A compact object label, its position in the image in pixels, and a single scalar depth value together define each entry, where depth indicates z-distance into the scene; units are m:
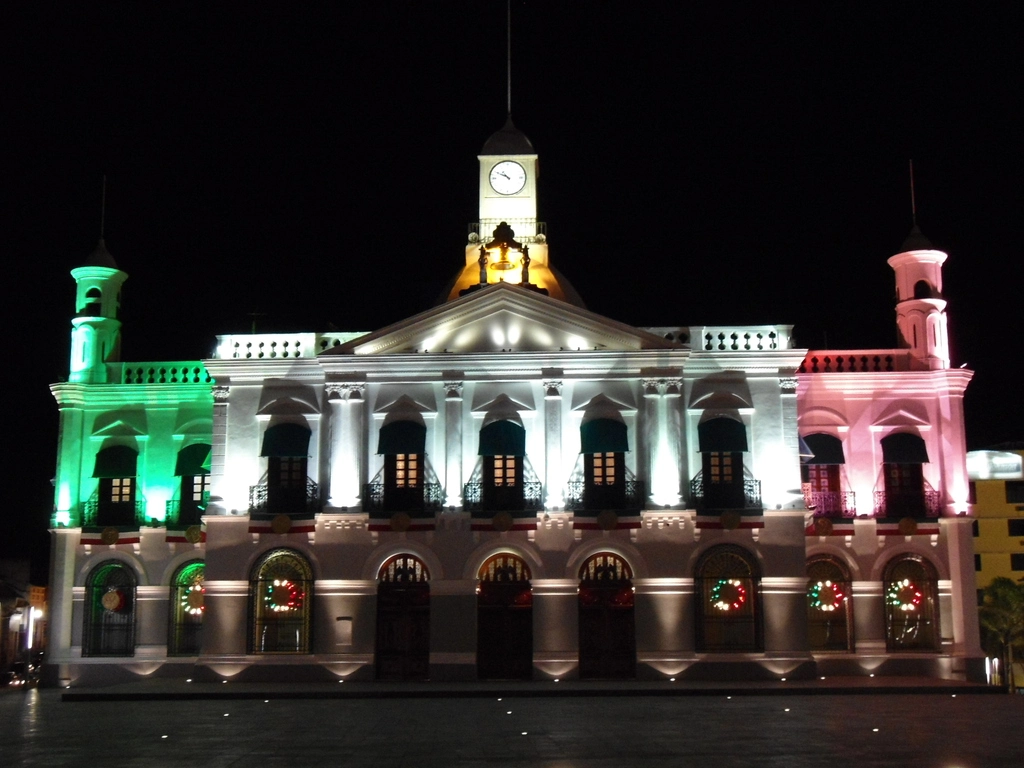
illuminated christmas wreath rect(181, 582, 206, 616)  34.75
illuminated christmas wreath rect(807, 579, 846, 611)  33.59
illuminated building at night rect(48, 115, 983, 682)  31.73
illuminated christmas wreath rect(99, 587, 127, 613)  34.66
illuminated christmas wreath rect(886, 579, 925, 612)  33.50
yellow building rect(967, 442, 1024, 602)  61.12
